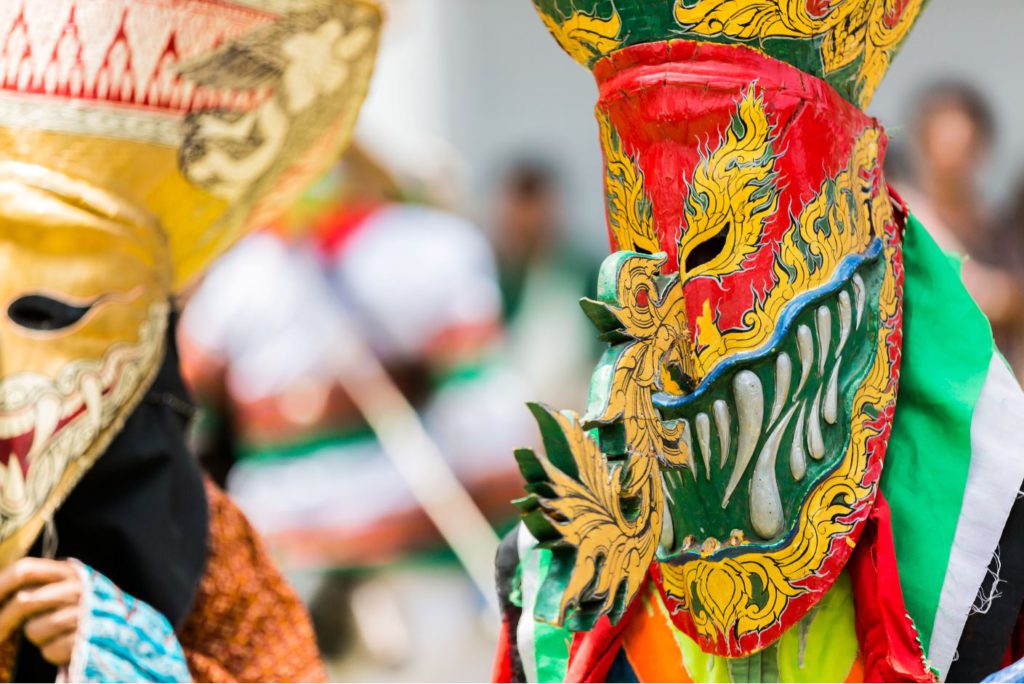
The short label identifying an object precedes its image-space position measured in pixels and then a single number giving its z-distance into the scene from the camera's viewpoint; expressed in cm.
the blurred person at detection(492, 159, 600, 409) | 975
